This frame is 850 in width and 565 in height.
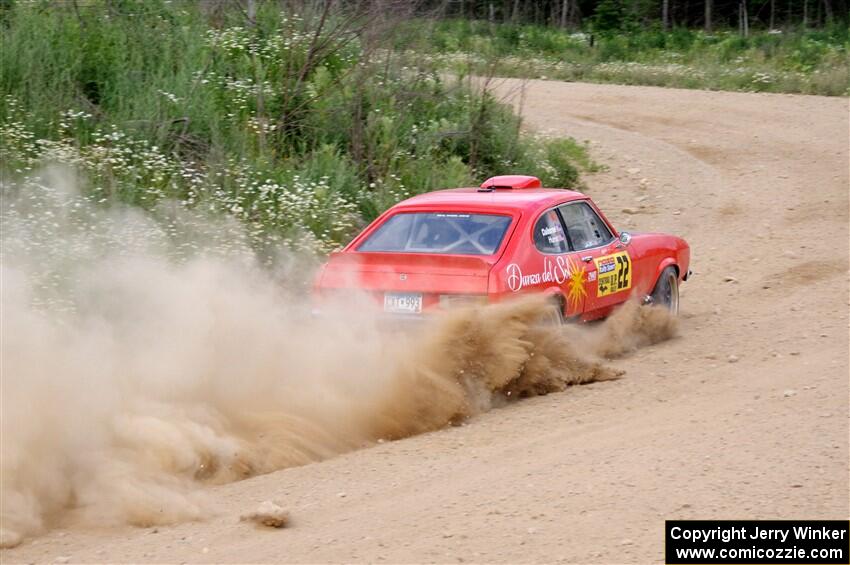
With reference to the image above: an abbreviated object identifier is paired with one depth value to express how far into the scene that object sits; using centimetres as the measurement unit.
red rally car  1658
